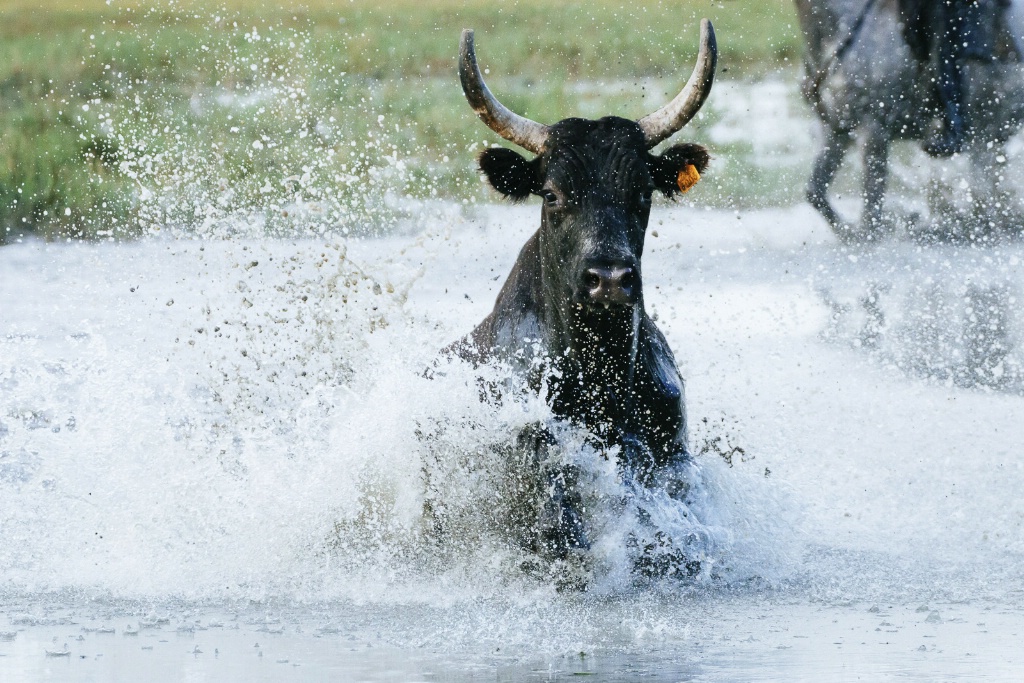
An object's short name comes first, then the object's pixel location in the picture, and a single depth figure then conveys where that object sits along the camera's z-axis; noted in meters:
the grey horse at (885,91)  31.89
